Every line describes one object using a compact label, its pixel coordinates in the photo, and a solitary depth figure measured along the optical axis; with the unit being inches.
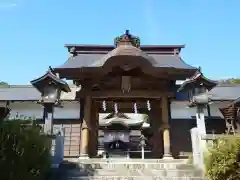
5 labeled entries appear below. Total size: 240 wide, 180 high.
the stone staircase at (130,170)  230.3
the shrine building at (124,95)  341.7
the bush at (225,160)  196.5
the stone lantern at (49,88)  284.9
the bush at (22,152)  159.7
